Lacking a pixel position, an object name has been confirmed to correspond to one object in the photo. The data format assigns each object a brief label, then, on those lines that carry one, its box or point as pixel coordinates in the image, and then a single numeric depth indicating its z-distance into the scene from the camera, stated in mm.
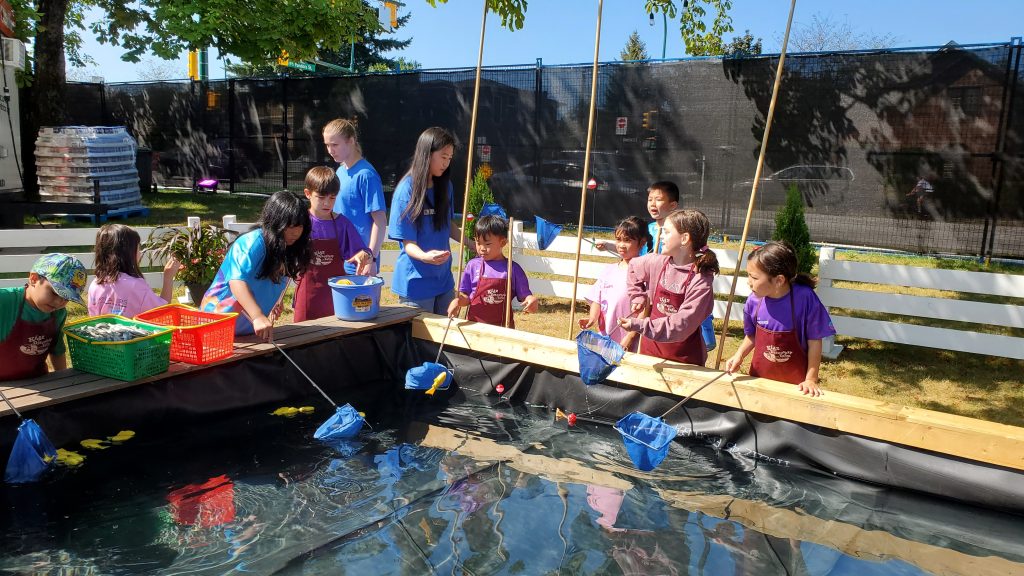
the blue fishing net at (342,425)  3529
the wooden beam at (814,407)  2965
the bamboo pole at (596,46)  3955
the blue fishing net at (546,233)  4852
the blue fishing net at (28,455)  2857
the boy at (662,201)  4566
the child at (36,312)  3105
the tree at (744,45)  31508
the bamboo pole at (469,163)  4424
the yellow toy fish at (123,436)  3328
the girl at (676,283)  3541
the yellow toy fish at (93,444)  3211
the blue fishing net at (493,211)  4788
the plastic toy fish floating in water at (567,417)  3949
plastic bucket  4320
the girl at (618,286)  4328
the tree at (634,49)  51125
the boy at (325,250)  4324
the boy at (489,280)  4547
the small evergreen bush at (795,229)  6852
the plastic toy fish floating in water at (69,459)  3076
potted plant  6547
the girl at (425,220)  4266
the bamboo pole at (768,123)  3383
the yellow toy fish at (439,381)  3941
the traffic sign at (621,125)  11820
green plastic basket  3236
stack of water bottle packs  12016
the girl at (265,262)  3637
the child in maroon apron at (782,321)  3516
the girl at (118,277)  4191
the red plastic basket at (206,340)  3492
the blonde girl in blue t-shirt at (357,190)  4695
